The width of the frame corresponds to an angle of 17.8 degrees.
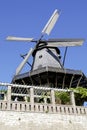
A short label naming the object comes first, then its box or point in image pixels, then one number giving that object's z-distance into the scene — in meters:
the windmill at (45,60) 29.38
